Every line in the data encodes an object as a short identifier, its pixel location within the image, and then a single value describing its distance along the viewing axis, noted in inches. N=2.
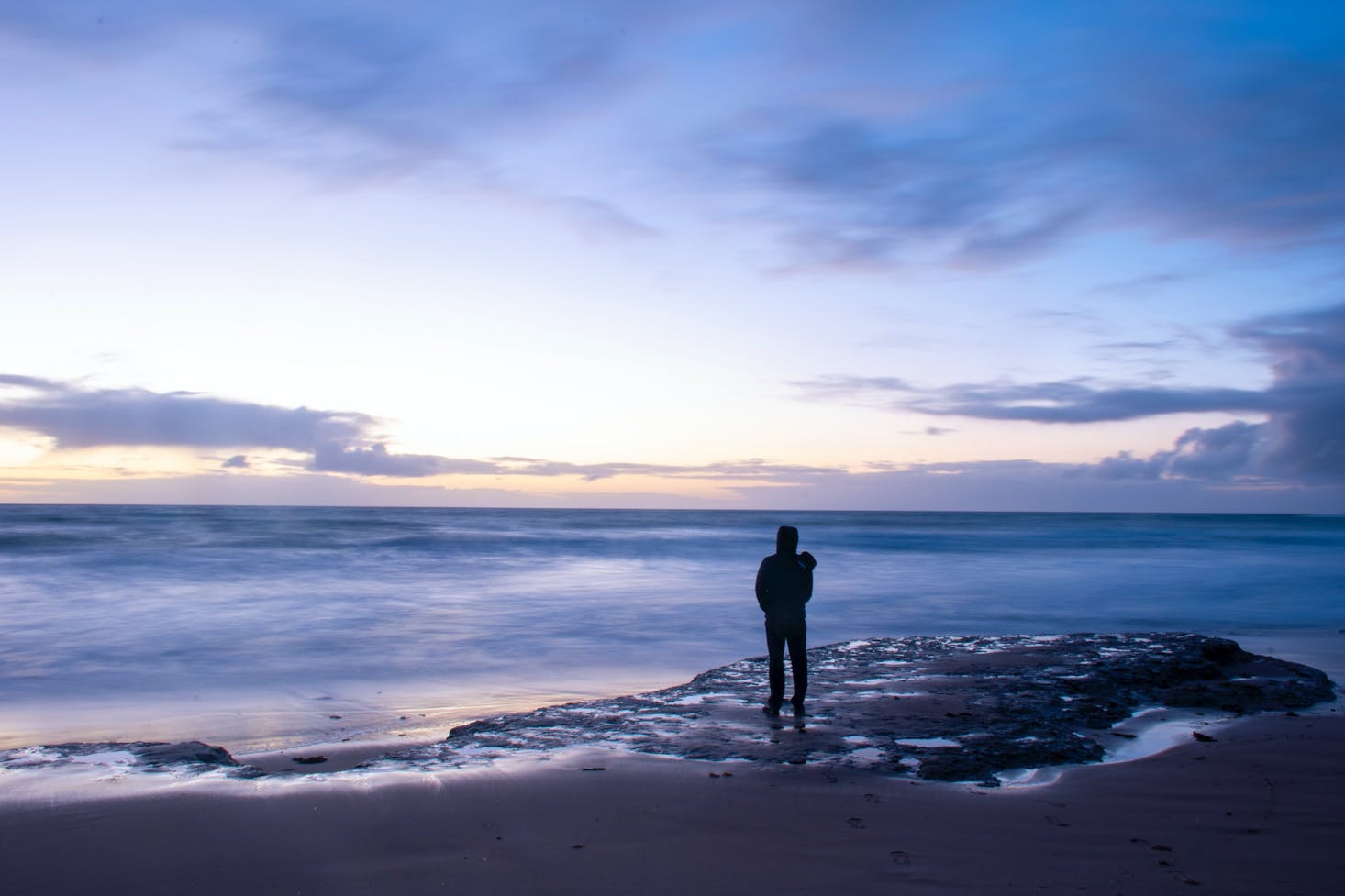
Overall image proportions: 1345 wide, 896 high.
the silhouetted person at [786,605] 275.4
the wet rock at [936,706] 229.1
